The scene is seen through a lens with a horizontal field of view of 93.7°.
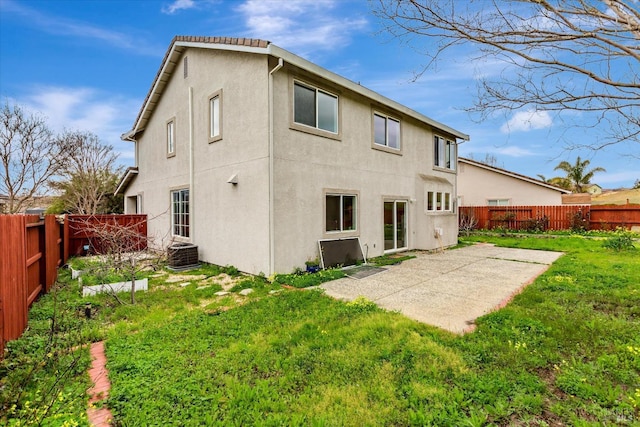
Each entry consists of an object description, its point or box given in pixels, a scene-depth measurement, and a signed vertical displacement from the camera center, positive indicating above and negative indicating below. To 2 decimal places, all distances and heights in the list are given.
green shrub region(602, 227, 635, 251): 11.55 -1.39
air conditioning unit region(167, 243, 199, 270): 9.08 -1.37
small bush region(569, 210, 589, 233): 17.83 -0.81
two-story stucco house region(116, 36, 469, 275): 7.69 +1.62
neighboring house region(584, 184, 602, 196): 34.67 +2.45
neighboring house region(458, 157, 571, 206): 21.48 +1.56
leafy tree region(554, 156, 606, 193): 32.62 +3.72
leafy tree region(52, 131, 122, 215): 21.33 +2.51
